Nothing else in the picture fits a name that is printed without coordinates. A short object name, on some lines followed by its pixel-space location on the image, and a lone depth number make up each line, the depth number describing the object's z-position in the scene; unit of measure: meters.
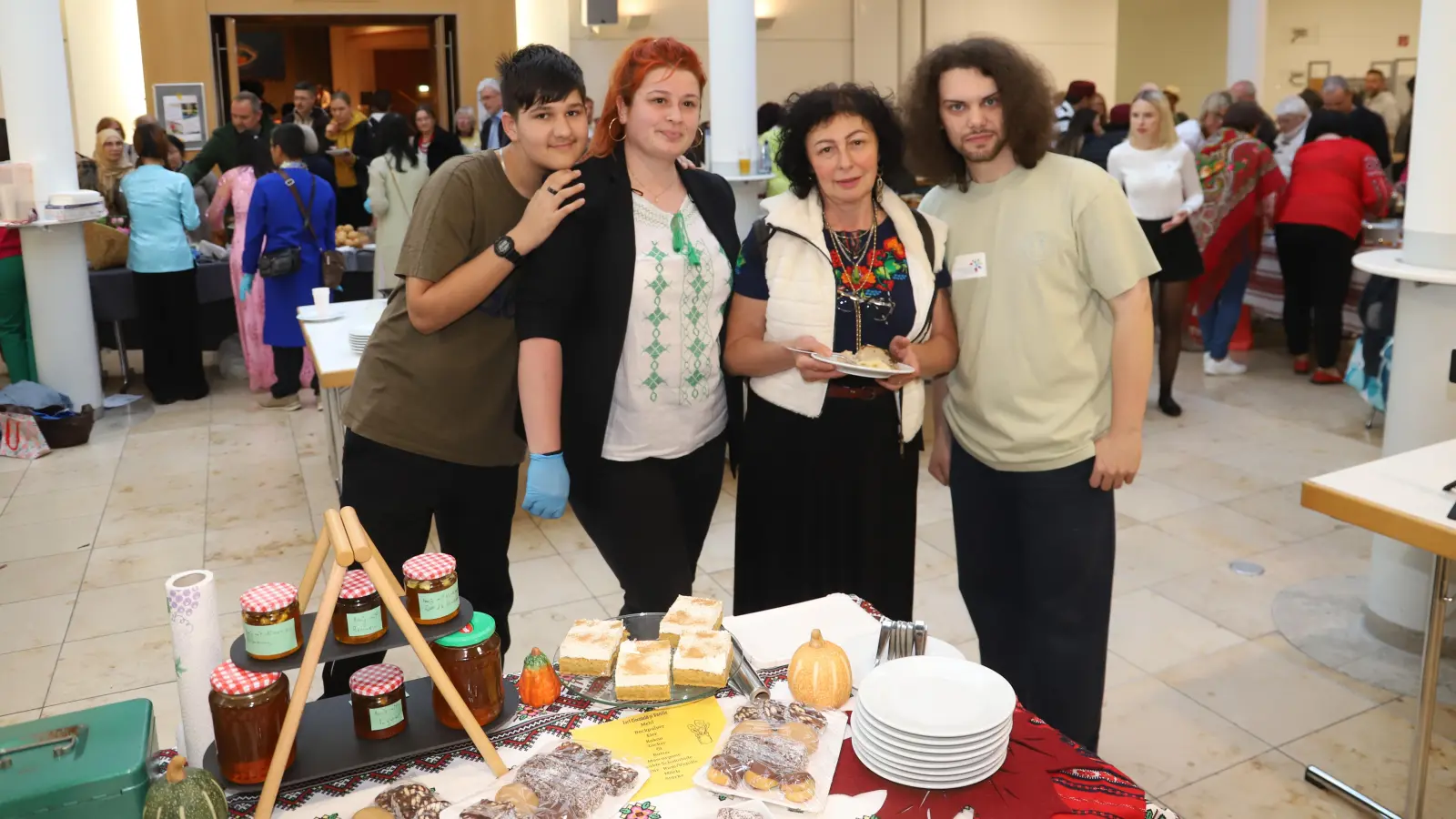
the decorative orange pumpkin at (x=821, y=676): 1.53
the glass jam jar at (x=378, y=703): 1.40
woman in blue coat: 5.95
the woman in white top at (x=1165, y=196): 5.78
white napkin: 1.68
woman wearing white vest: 2.21
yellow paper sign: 1.39
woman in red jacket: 6.35
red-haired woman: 2.06
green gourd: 1.17
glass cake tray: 1.55
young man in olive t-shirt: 2.03
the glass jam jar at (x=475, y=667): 1.42
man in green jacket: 6.89
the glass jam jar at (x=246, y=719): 1.30
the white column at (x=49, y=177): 5.73
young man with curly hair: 2.16
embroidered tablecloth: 1.32
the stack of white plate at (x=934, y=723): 1.35
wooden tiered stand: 1.25
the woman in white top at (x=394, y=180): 6.42
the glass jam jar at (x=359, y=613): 1.32
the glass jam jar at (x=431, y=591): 1.39
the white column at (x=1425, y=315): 3.03
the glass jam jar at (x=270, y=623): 1.27
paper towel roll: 1.38
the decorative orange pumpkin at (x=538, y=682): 1.54
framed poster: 10.66
